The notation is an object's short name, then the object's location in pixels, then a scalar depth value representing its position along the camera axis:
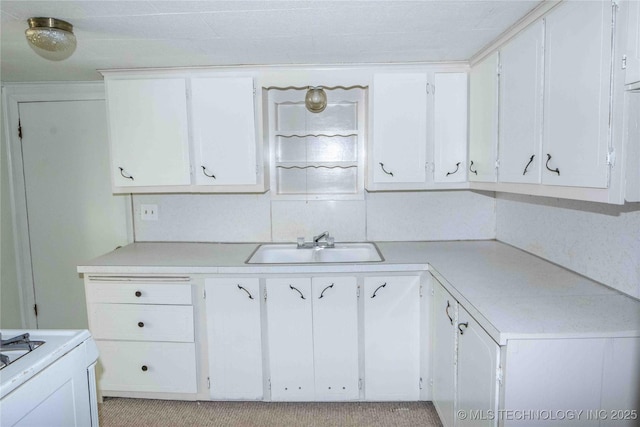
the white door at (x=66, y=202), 2.79
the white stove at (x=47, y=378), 0.93
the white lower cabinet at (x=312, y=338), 2.20
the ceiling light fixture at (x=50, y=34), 1.58
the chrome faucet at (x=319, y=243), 2.64
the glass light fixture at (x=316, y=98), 2.38
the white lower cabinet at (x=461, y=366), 1.35
